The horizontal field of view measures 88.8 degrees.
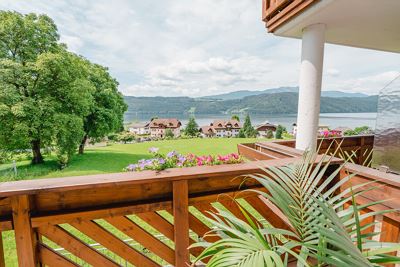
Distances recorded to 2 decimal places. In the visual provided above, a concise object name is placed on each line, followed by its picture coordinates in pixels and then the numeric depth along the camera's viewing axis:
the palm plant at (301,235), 0.62
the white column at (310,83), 2.36
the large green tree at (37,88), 7.60
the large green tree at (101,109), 12.30
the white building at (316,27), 2.07
